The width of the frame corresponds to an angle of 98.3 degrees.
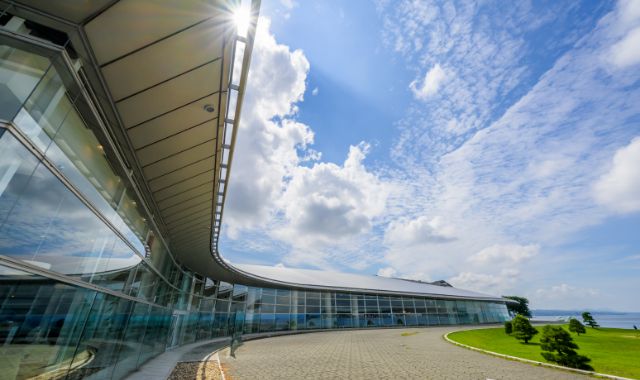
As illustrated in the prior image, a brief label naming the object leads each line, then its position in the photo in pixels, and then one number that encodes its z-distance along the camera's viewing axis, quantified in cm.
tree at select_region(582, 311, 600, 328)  3895
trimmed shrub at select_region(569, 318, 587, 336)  2652
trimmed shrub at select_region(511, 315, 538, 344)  1997
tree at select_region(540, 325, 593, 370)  1106
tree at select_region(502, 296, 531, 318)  7919
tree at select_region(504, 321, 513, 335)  2668
